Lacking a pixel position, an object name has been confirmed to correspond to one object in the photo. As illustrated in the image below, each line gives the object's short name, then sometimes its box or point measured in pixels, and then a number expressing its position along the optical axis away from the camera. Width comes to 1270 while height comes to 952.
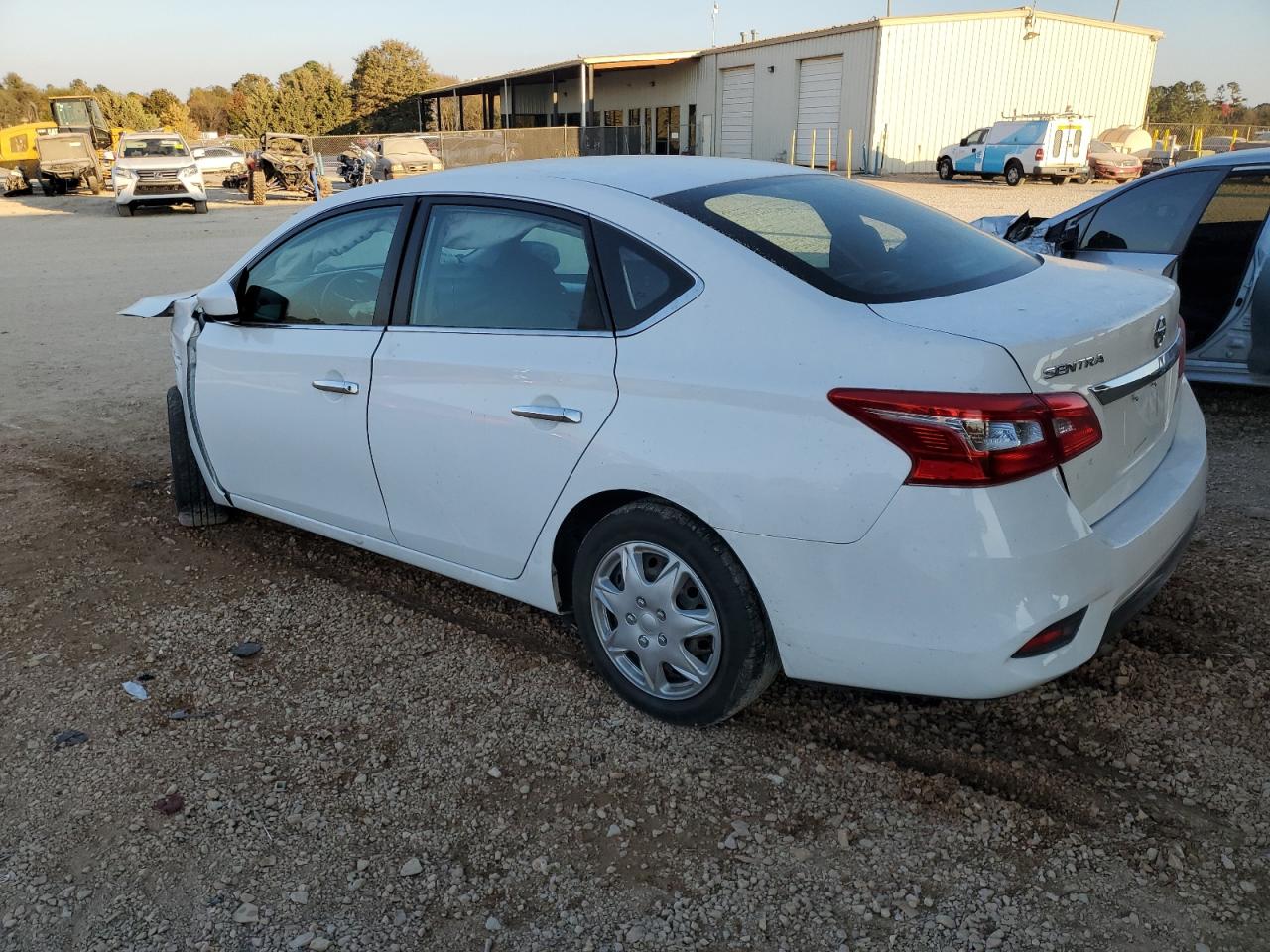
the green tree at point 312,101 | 69.56
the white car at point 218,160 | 36.50
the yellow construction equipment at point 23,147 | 30.83
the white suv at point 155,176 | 24.20
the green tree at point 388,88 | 72.81
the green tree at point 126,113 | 67.12
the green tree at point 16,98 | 81.12
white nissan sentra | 2.43
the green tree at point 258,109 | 69.25
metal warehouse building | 32.81
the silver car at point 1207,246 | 5.64
